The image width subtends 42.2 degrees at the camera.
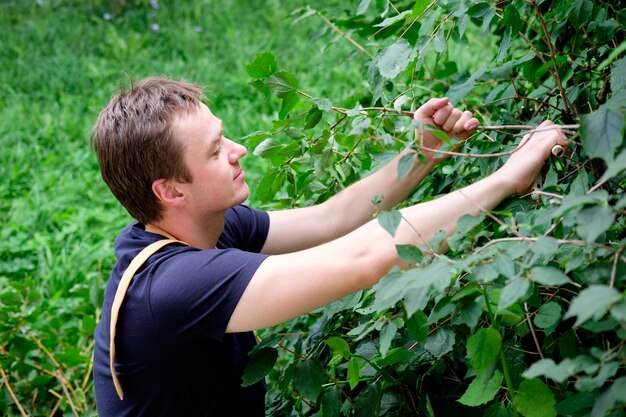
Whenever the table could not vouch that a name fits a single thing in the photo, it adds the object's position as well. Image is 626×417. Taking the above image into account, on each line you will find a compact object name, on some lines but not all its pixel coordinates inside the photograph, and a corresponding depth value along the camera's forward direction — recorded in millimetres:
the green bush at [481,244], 1208
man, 1648
